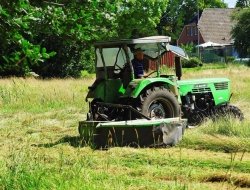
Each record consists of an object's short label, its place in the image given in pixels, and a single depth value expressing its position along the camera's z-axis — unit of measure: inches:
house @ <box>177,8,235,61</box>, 2945.4
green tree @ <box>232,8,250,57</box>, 2129.7
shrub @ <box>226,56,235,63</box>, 2289.5
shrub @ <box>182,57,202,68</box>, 1936.5
